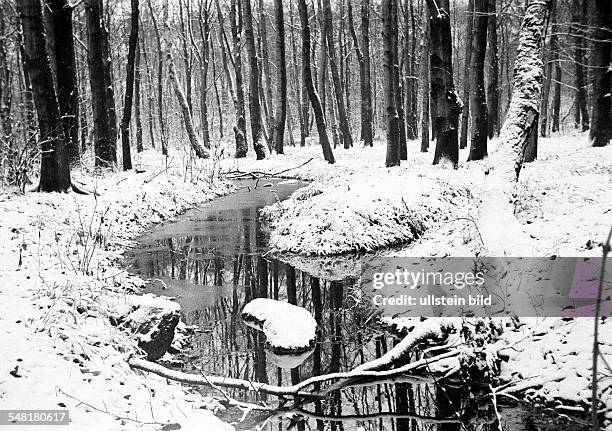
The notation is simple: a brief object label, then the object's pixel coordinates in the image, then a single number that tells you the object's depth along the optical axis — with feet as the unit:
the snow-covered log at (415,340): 17.41
